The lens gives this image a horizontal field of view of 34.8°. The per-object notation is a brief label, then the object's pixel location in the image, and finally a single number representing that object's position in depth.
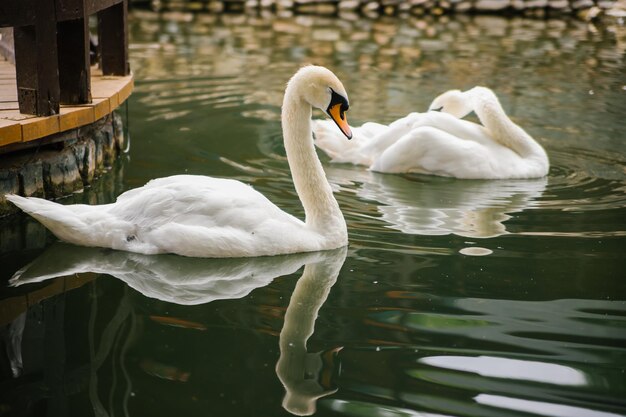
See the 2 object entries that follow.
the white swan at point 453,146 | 8.20
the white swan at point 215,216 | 5.85
